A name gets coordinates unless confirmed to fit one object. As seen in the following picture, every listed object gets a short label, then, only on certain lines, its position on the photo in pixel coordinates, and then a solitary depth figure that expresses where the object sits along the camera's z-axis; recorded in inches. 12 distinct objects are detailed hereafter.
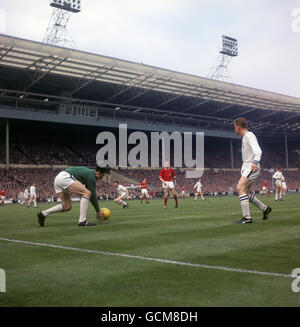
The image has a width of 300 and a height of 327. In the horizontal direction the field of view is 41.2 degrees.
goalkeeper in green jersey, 366.3
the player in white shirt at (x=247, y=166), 368.2
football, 425.4
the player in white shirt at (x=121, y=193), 809.9
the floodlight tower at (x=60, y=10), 1900.8
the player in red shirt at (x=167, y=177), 779.4
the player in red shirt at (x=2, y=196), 1247.9
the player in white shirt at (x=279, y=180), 1020.5
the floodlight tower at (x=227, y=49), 2608.3
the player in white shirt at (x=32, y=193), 1088.8
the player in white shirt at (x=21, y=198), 1284.3
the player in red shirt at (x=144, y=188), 1167.3
